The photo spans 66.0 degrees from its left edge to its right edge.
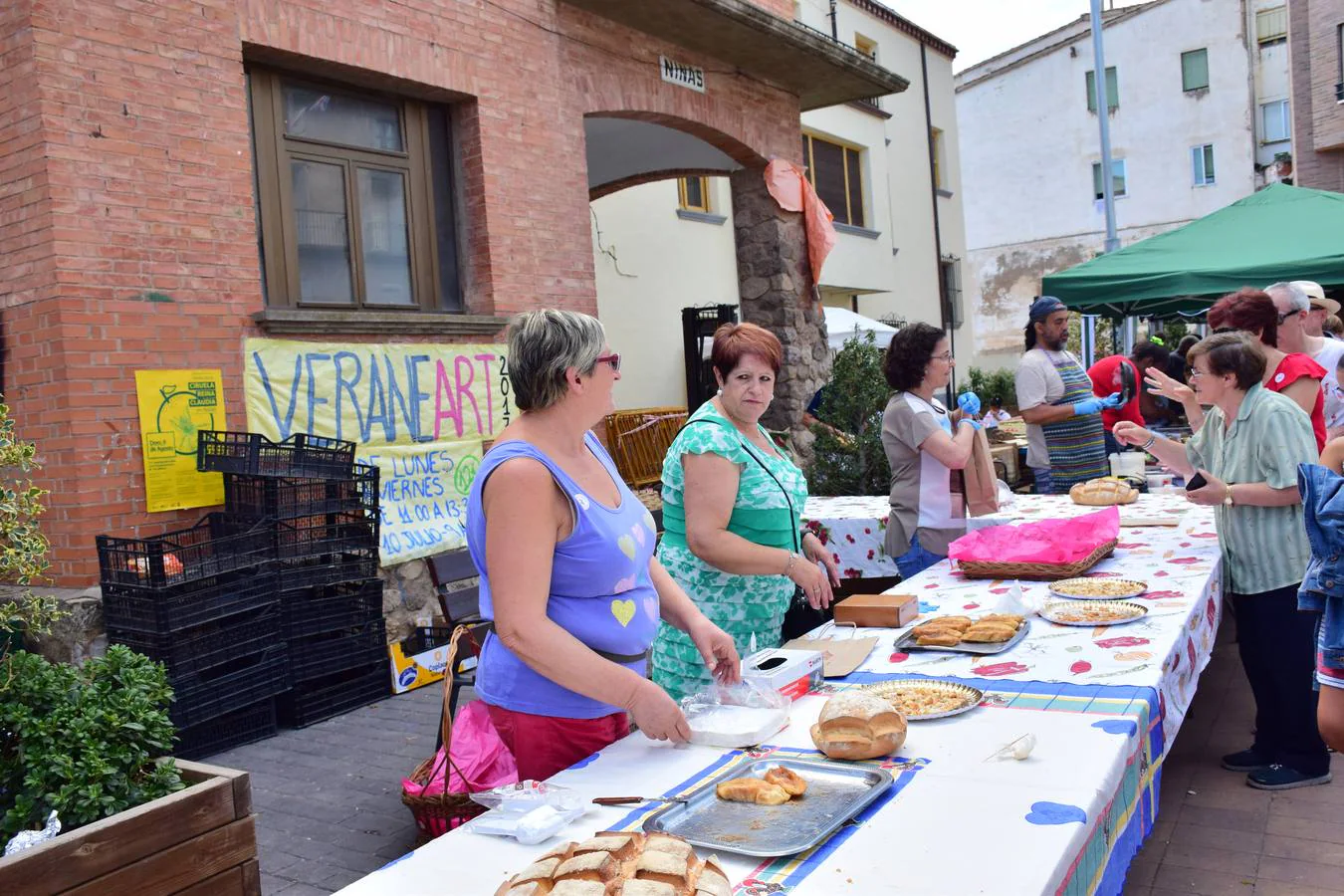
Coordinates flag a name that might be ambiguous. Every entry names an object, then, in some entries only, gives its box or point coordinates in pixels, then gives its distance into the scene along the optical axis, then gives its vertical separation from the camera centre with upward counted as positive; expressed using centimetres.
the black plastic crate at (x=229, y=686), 531 -128
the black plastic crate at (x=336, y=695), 598 -154
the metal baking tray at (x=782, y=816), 184 -77
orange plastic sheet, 1119 +223
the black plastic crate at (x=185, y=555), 524 -57
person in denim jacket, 240 -50
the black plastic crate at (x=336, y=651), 598 -127
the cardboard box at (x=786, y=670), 266 -70
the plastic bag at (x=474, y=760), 257 -85
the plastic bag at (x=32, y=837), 280 -103
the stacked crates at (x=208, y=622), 526 -90
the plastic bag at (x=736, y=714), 239 -74
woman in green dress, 335 -36
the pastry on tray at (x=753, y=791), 203 -76
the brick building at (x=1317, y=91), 2238 +606
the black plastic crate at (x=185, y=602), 523 -80
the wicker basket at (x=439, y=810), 300 -114
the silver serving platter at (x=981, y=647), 306 -76
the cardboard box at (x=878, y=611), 348 -72
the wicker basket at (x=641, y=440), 1317 -30
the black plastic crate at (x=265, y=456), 591 -7
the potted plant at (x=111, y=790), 286 -100
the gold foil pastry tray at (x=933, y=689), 256 -76
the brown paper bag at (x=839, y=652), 299 -76
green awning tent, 813 +97
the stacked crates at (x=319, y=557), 594 -71
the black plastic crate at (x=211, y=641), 524 -101
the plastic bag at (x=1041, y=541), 418 -64
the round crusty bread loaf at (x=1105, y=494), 589 -64
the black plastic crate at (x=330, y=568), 596 -77
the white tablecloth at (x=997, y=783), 174 -78
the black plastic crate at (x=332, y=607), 597 -100
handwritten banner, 655 +17
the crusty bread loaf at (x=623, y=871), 151 -68
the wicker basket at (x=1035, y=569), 402 -72
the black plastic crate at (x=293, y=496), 590 -32
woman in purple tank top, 223 -33
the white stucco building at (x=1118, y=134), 3050 +758
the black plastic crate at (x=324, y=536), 597 -57
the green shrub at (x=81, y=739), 298 -85
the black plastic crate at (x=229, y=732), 541 -154
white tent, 1567 +114
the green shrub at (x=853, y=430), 977 -29
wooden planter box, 274 -112
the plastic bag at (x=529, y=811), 195 -75
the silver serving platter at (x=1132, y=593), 359 -74
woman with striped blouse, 395 -65
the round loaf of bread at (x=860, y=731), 223 -72
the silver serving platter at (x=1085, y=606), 330 -75
